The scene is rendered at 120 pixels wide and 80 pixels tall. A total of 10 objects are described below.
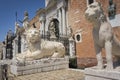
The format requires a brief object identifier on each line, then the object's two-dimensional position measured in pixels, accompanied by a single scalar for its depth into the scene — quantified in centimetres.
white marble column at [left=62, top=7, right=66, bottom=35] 787
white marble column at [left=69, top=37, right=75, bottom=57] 682
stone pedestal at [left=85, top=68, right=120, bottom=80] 143
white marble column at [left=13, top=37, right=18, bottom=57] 1117
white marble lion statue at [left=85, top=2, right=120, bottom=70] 159
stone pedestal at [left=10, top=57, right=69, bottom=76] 299
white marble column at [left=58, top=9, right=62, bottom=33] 818
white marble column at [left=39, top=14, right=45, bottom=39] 1059
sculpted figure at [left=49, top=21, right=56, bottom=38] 749
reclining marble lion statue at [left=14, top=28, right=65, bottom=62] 315
